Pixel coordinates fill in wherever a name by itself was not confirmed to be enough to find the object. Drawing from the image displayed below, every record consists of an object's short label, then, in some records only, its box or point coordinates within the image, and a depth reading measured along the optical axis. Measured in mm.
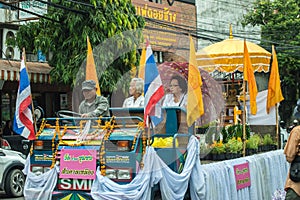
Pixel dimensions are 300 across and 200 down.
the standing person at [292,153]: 6965
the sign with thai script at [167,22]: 25703
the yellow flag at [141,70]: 11976
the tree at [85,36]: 16188
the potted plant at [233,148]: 9023
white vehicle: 12617
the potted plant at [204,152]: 8729
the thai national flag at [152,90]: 7266
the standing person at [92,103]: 8125
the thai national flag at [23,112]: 8380
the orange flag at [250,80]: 9867
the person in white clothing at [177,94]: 9117
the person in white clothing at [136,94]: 8781
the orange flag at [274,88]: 10844
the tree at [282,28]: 29062
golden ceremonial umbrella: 13352
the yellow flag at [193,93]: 7941
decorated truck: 7145
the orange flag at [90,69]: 12047
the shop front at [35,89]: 17578
